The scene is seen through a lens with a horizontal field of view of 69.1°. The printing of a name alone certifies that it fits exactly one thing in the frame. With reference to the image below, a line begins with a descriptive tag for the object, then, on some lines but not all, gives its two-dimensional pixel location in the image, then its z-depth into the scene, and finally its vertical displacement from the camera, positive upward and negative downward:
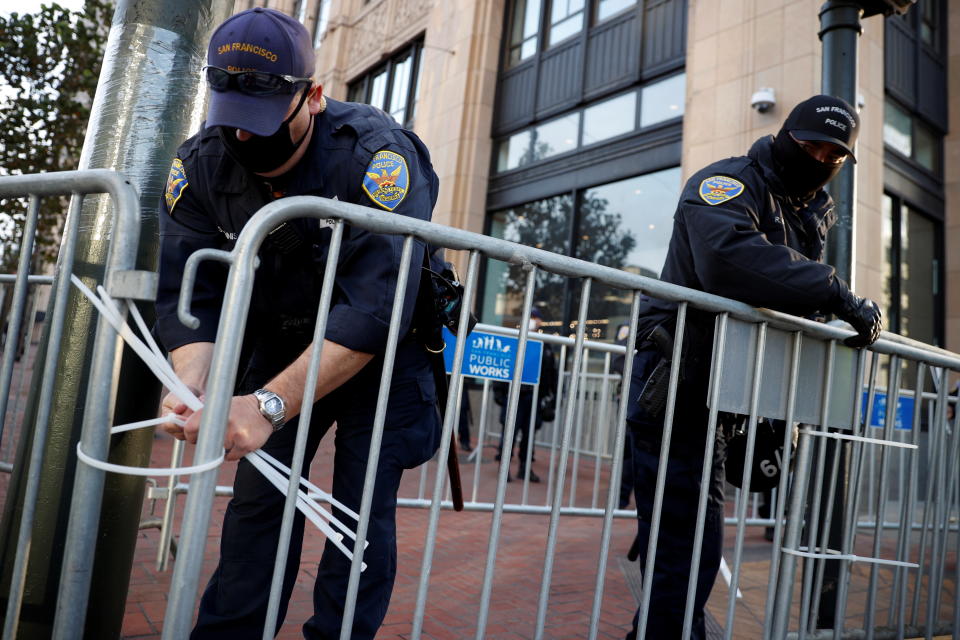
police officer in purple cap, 1.81 +0.19
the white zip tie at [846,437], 2.52 -0.08
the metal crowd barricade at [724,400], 1.52 -0.02
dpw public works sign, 5.38 +0.11
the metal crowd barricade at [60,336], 1.53 -0.04
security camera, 7.86 +3.41
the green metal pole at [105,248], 2.10 +0.23
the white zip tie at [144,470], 1.44 -0.29
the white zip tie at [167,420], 1.57 -0.20
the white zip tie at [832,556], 2.47 -0.52
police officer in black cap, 2.40 +0.43
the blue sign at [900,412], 5.79 +0.06
